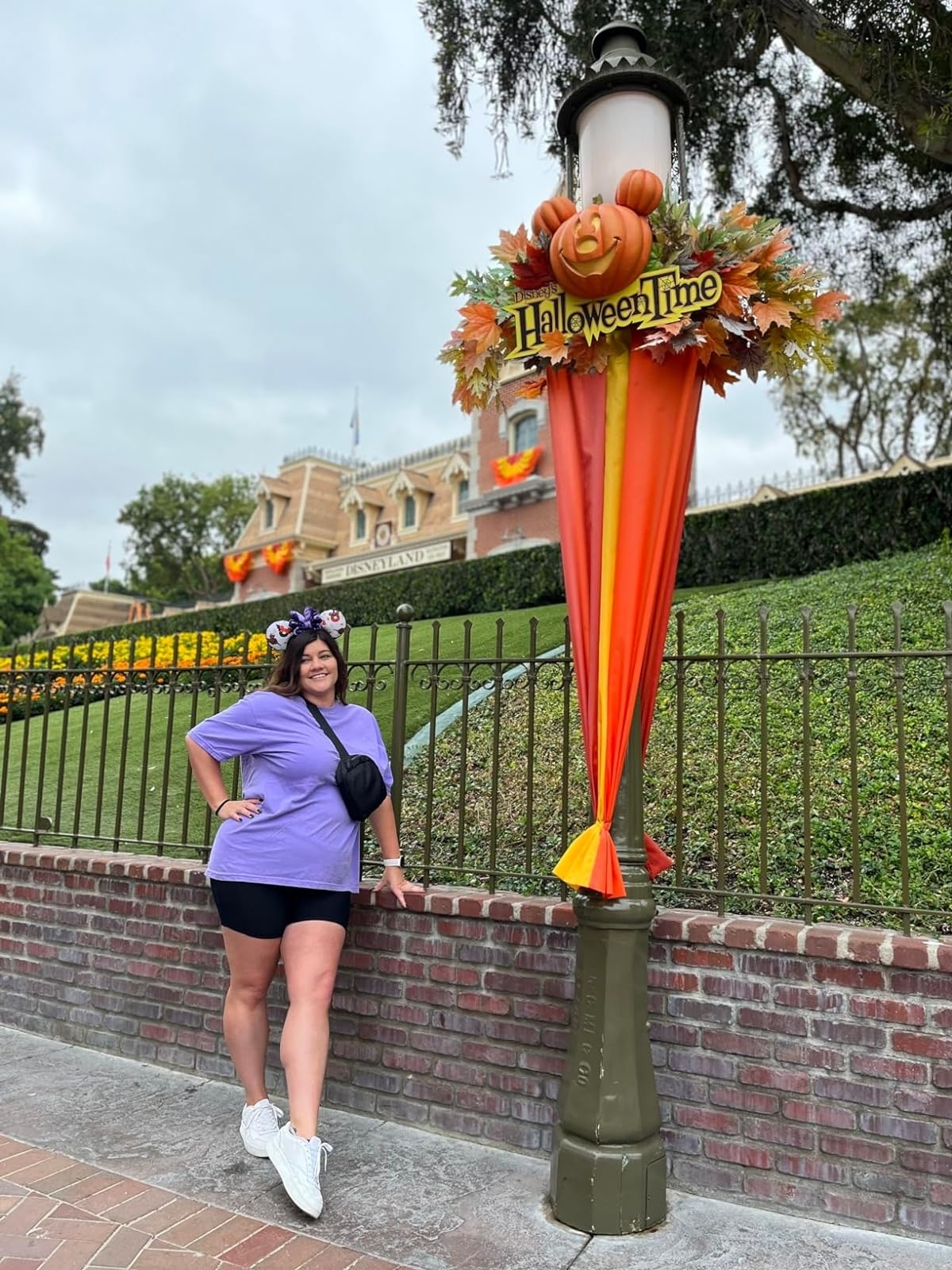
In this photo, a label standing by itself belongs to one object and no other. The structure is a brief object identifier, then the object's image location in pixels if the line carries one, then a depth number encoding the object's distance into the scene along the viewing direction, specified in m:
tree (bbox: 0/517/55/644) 41.91
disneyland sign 32.22
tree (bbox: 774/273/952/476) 21.36
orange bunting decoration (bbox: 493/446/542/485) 26.88
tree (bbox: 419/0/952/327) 6.70
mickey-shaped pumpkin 2.89
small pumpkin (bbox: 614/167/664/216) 2.96
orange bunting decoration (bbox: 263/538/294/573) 41.94
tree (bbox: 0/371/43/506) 43.66
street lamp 2.82
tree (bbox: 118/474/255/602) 48.84
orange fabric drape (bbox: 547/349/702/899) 3.00
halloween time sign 2.89
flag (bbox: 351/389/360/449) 48.38
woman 3.17
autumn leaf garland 2.91
